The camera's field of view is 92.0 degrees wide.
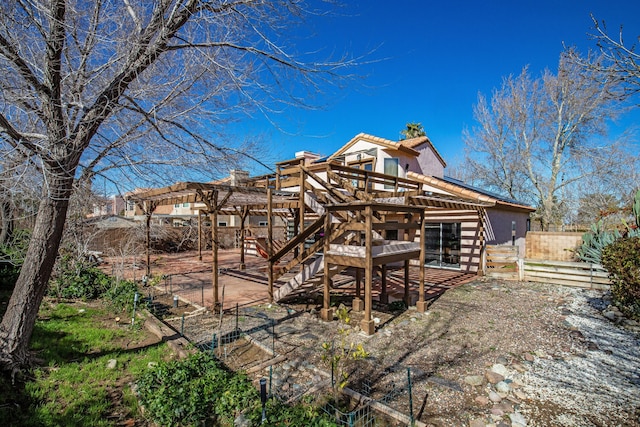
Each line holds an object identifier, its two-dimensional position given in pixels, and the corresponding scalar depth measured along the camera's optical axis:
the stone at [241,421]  2.92
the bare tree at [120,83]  3.53
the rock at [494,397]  3.59
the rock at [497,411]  3.32
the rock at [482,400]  3.52
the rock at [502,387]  3.78
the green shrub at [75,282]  7.51
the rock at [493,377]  3.99
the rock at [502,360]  4.51
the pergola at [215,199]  6.28
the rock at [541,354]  4.80
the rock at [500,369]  4.20
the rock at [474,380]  3.94
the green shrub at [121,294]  6.85
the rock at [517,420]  3.16
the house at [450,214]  11.37
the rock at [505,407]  3.38
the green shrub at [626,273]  6.28
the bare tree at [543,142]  17.38
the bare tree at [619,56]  2.67
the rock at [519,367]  4.32
